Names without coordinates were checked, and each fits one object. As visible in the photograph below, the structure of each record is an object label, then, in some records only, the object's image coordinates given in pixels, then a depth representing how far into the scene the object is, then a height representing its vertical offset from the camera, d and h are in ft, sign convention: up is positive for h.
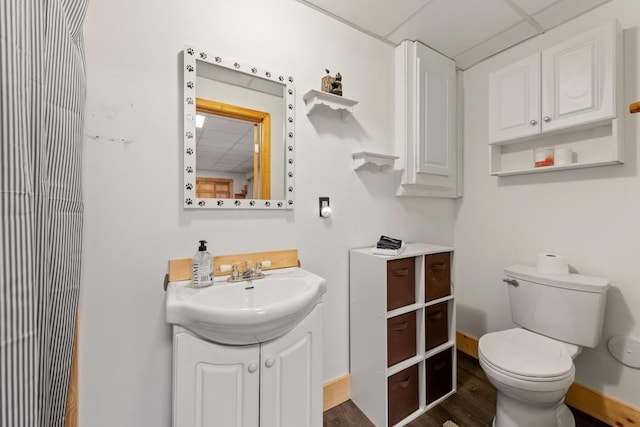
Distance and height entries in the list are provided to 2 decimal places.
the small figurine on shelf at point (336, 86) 4.94 +2.43
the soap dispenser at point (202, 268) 3.58 -0.77
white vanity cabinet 2.89 -2.04
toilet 3.83 -2.31
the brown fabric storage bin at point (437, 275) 5.12 -1.28
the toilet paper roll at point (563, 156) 5.17 +1.14
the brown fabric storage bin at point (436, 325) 5.16 -2.30
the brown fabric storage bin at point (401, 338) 4.66 -2.32
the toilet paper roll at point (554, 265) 4.99 -1.01
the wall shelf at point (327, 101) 4.67 +2.10
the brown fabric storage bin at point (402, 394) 4.62 -3.36
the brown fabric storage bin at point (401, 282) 4.63 -1.29
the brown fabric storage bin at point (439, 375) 5.19 -3.37
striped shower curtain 1.00 +0.08
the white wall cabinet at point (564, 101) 4.56 +2.22
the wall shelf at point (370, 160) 5.35 +1.13
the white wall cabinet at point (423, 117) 5.95 +2.27
